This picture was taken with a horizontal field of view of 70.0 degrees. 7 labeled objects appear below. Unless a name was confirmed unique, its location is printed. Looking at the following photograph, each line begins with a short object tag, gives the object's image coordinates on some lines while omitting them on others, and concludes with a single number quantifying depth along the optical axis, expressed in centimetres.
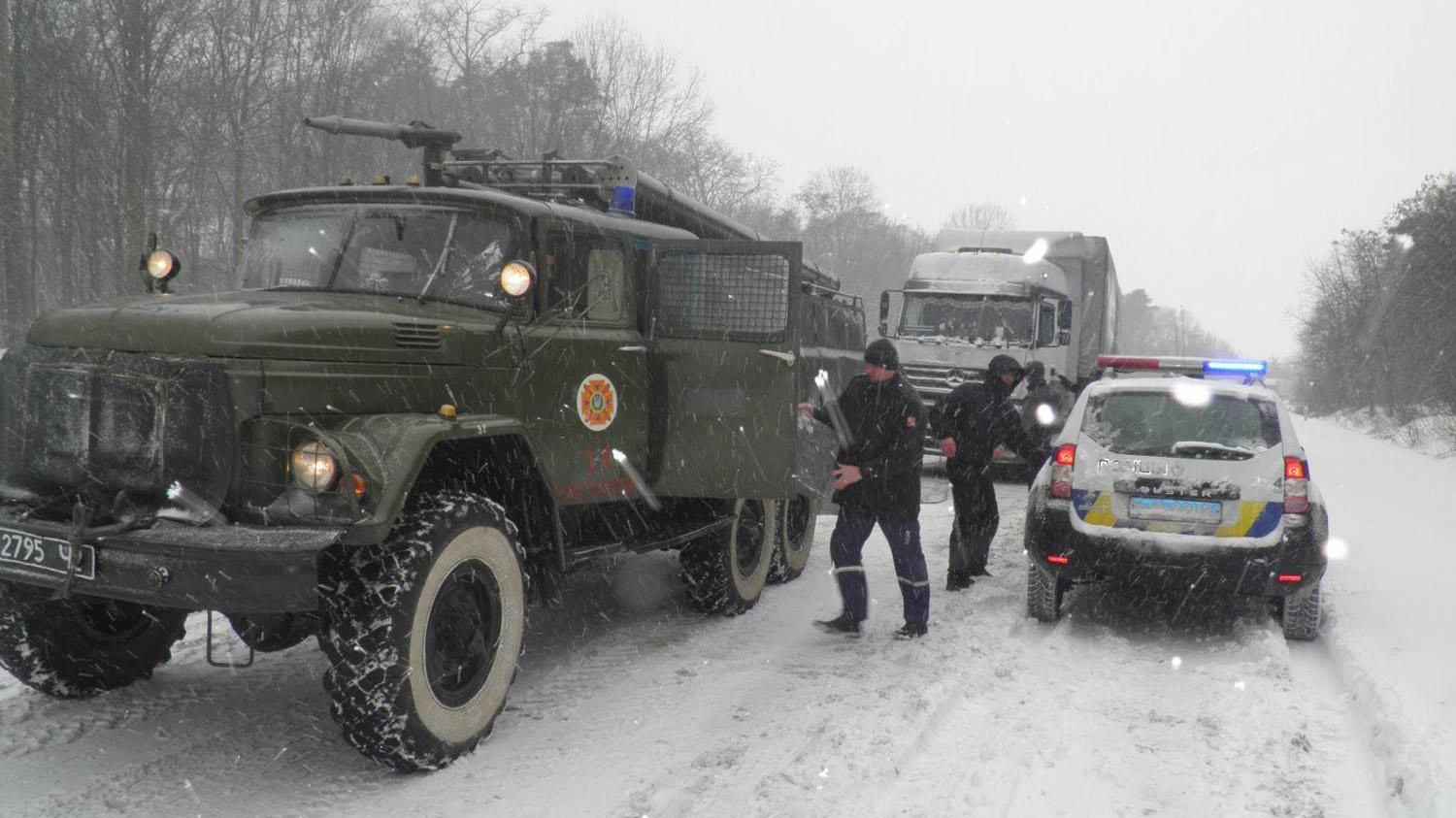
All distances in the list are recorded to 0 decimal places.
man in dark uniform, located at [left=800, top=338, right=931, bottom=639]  630
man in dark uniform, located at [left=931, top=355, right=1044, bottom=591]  789
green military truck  372
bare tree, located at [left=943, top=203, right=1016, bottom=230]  8334
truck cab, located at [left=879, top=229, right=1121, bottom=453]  1547
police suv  603
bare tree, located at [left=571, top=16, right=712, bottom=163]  3719
